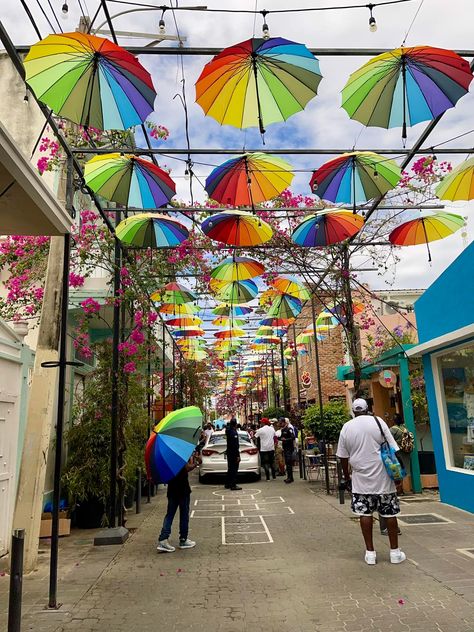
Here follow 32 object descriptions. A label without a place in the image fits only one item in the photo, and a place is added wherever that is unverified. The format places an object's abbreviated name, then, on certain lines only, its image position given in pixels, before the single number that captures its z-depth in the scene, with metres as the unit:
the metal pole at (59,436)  5.13
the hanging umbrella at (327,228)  8.82
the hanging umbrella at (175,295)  12.38
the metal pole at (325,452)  12.41
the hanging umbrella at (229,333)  20.66
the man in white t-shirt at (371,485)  6.20
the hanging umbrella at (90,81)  4.97
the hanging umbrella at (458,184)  8.09
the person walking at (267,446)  15.54
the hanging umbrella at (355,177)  7.30
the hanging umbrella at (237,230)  8.84
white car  15.26
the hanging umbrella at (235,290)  13.16
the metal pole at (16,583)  3.37
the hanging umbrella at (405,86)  5.47
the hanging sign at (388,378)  12.30
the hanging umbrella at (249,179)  7.26
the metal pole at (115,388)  8.27
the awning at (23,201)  3.87
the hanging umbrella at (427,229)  9.52
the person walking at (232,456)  13.98
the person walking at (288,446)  14.89
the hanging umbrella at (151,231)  8.55
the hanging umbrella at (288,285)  12.88
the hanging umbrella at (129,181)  7.08
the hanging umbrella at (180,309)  14.28
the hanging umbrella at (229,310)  16.00
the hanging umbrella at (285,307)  14.62
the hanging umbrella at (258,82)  5.22
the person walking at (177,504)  7.32
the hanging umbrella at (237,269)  11.07
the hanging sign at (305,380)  24.95
